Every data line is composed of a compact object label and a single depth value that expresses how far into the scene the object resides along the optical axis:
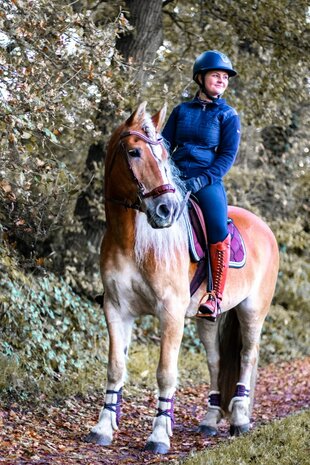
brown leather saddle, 11.48
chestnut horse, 10.37
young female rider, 11.65
